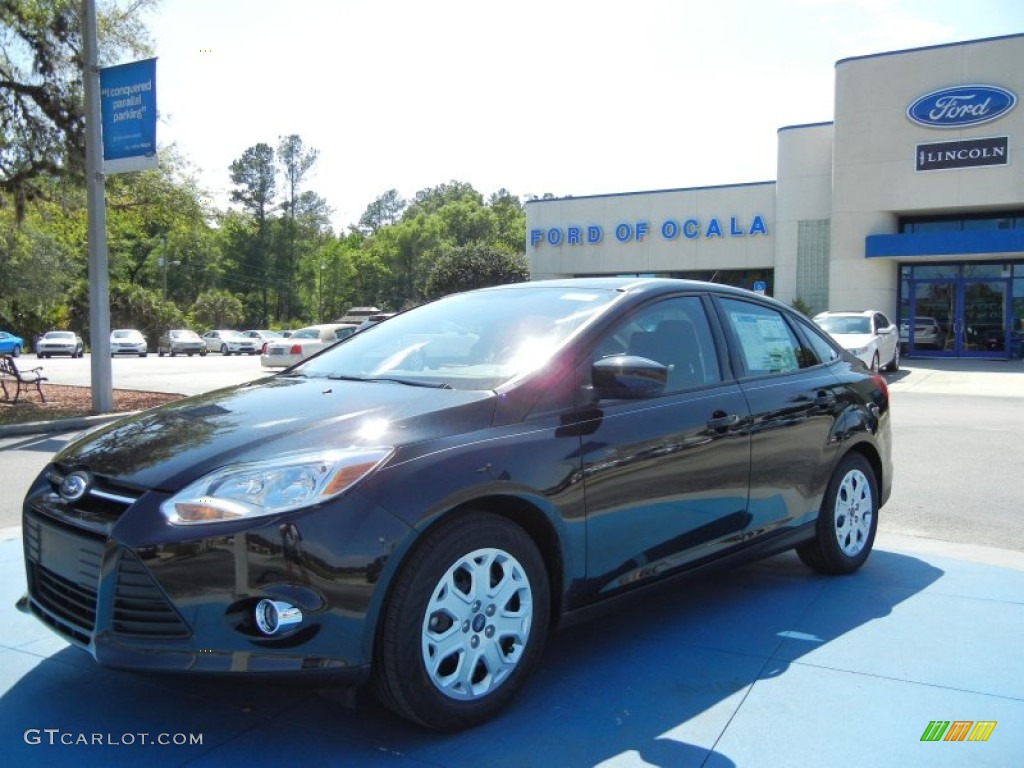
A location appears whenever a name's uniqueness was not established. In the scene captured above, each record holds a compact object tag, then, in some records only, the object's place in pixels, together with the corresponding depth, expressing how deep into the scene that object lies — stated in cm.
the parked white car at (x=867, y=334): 1884
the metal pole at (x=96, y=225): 1278
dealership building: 2644
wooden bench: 1348
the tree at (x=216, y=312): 7119
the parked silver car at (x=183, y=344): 4662
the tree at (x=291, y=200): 7606
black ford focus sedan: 265
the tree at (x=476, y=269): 3997
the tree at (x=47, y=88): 1396
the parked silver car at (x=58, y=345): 4066
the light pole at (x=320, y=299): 7936
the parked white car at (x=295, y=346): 2522
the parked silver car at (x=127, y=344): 4319
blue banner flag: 1187
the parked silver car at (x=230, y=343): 4878
